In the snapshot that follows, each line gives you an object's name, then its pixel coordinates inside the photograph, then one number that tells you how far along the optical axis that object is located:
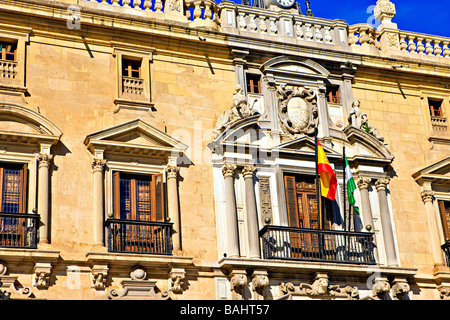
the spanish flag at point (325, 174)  19.80
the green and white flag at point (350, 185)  19.94
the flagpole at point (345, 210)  19.73
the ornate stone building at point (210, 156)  17.94
